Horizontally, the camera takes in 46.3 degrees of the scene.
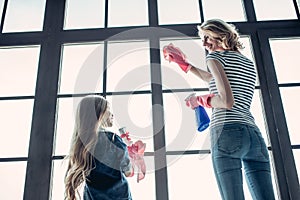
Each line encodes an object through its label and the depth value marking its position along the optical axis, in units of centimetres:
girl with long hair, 144
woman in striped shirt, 132
